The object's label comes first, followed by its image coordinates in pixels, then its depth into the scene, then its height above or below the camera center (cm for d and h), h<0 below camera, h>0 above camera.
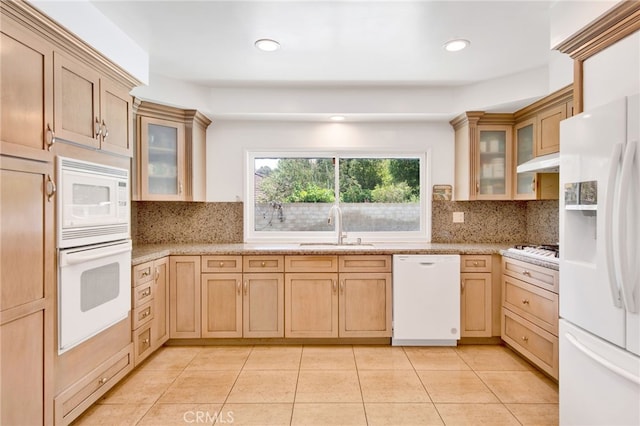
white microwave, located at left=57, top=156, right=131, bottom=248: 177 +5
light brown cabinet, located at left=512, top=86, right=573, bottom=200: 271 +66
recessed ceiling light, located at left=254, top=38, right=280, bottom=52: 234 +119
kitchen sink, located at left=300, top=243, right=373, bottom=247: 340 -33
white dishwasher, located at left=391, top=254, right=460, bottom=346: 299 -76
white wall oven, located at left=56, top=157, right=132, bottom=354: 177 -22
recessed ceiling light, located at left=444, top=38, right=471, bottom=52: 236 +120
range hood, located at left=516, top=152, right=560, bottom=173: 241 +36
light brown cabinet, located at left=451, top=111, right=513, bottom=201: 330 +56
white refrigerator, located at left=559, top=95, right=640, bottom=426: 133 -24
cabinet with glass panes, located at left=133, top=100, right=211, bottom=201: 304 +56
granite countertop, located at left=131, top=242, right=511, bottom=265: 300 -34
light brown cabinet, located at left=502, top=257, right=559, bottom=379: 232 -76
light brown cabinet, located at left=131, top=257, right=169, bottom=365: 252 -77
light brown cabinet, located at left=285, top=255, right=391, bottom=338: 303 -80
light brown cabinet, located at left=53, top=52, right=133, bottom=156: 176 +62
